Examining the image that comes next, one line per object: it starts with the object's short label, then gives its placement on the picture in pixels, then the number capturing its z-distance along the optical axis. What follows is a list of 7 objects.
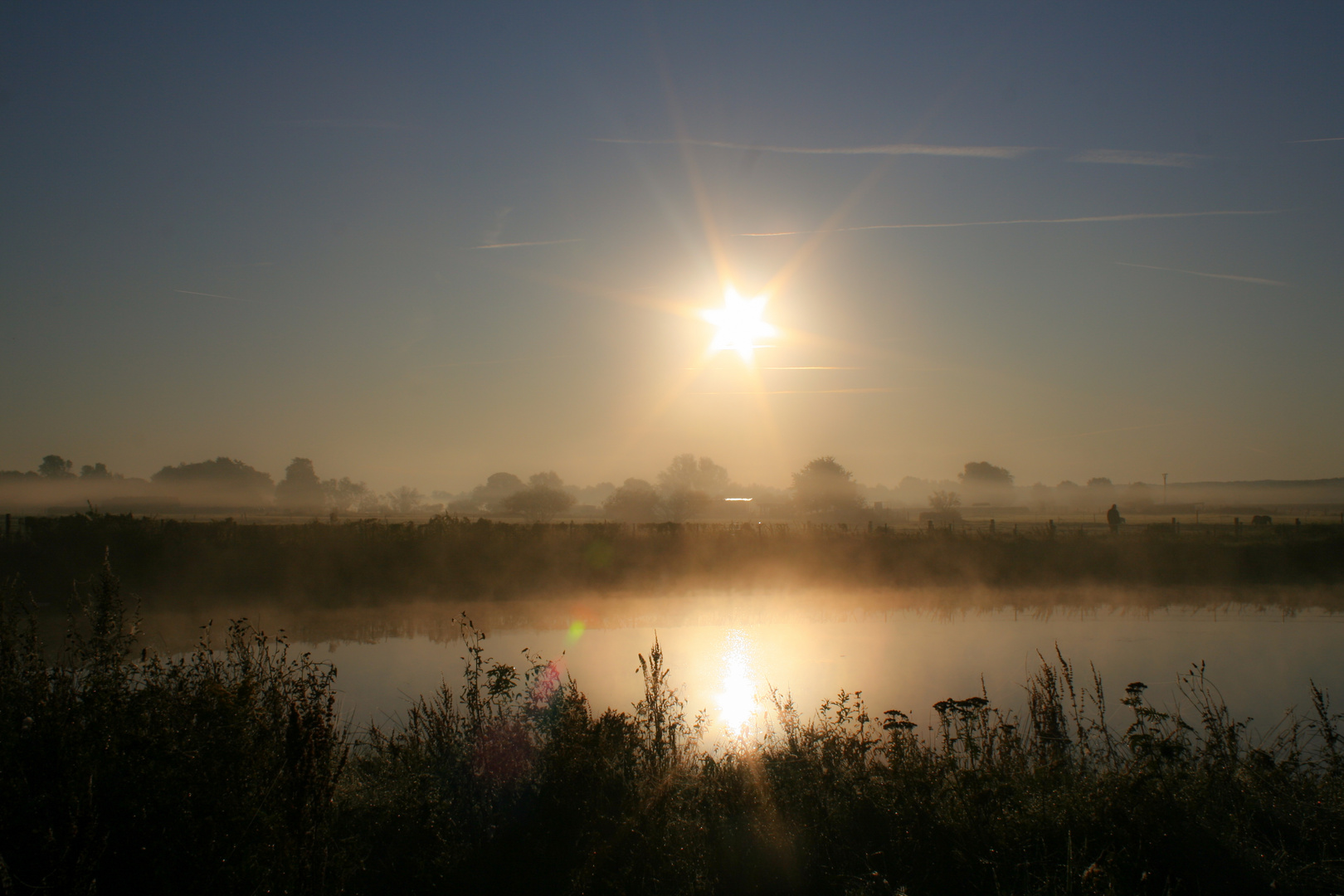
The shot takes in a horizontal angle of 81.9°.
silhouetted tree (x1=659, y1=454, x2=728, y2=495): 97.75
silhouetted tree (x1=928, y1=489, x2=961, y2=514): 81.43
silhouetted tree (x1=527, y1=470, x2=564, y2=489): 97.94
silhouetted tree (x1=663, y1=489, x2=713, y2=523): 80.00
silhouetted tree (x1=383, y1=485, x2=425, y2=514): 99.65
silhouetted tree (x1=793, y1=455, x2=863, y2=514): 89.62
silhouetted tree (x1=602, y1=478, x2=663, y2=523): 83.31
